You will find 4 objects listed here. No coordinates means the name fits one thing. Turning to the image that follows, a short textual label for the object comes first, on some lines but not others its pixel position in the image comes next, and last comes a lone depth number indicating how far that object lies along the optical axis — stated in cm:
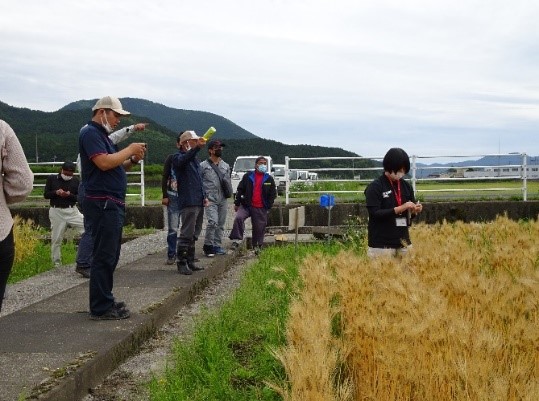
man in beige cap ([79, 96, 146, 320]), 636
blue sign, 1309
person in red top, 1308
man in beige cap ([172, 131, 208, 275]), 953
